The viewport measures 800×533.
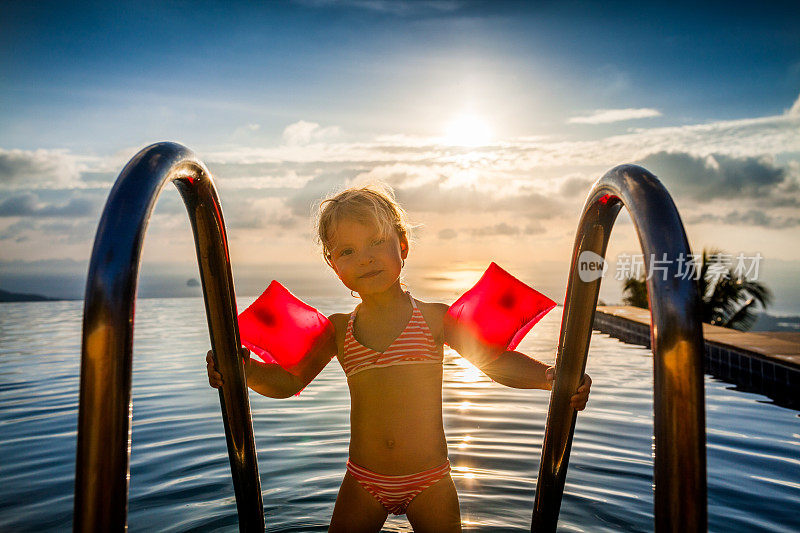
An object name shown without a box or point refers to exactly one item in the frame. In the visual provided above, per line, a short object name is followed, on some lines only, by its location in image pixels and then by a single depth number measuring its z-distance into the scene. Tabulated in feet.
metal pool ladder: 4.13
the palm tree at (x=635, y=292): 76.07
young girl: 8.36
